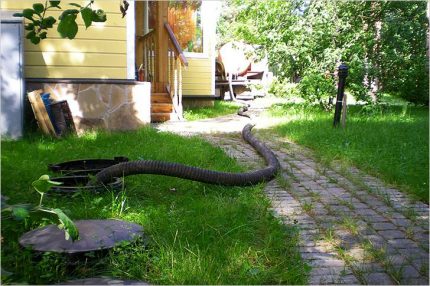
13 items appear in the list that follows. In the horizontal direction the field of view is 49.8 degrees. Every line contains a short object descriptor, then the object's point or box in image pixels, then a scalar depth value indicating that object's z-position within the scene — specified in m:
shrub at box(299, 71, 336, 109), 9.31
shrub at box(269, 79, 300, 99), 10.26
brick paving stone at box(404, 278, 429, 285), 2.30
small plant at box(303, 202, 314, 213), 3.51
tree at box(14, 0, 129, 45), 2.12
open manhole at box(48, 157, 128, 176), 4.31
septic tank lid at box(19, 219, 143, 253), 2.47
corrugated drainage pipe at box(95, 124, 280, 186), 3.56
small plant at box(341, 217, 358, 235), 3.04
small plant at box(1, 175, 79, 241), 2.05
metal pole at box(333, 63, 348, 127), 7.05
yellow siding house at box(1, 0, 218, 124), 6.91
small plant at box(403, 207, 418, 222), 3.33
